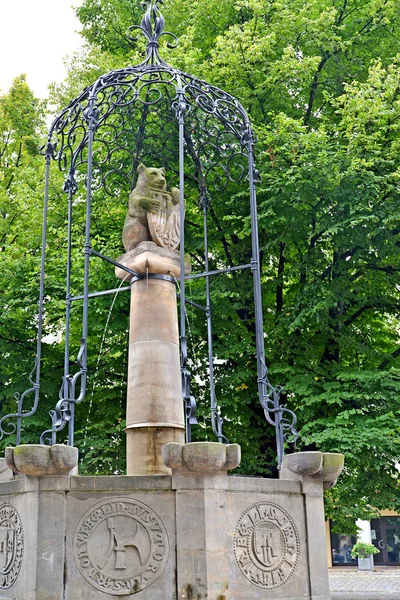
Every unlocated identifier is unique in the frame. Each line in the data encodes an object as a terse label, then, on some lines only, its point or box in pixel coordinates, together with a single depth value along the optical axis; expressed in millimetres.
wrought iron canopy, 8359
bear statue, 9906
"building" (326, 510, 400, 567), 32562
